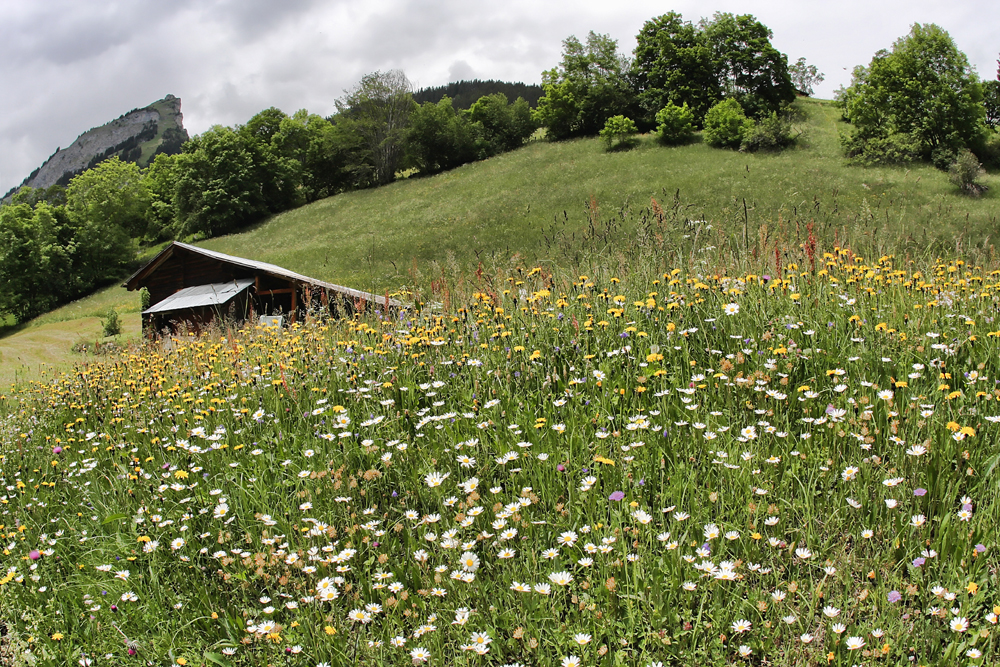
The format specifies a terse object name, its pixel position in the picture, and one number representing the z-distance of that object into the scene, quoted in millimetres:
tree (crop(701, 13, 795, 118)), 70312
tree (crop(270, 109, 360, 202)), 73688
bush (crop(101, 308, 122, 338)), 41281
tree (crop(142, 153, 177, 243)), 78188
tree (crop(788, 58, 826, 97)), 103562
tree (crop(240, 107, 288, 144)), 85688
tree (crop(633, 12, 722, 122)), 66688
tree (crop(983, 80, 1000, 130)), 65125
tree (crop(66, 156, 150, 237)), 71688
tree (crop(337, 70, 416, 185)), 70625
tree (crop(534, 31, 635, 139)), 70000
